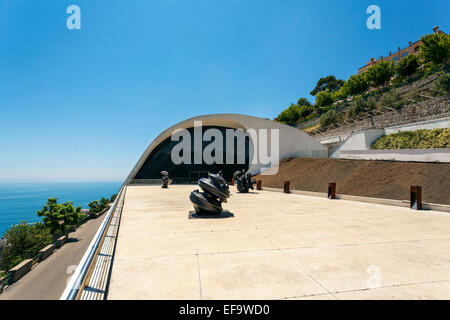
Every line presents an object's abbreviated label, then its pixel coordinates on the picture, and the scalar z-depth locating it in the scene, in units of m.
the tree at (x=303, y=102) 87.59
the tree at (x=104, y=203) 69.60
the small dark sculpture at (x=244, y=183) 17.97
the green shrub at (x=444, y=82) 27.61
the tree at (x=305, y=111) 71.81
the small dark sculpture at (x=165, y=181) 23.64
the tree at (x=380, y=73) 48.91
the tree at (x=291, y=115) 72.11
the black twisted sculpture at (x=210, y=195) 8.74
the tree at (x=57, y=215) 37.84
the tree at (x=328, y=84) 80.69
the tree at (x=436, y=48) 37.47
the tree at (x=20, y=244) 30.85
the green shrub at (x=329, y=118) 45.65
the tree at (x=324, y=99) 64.50
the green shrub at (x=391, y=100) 34.82
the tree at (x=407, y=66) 45.75
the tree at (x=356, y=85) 53.38
